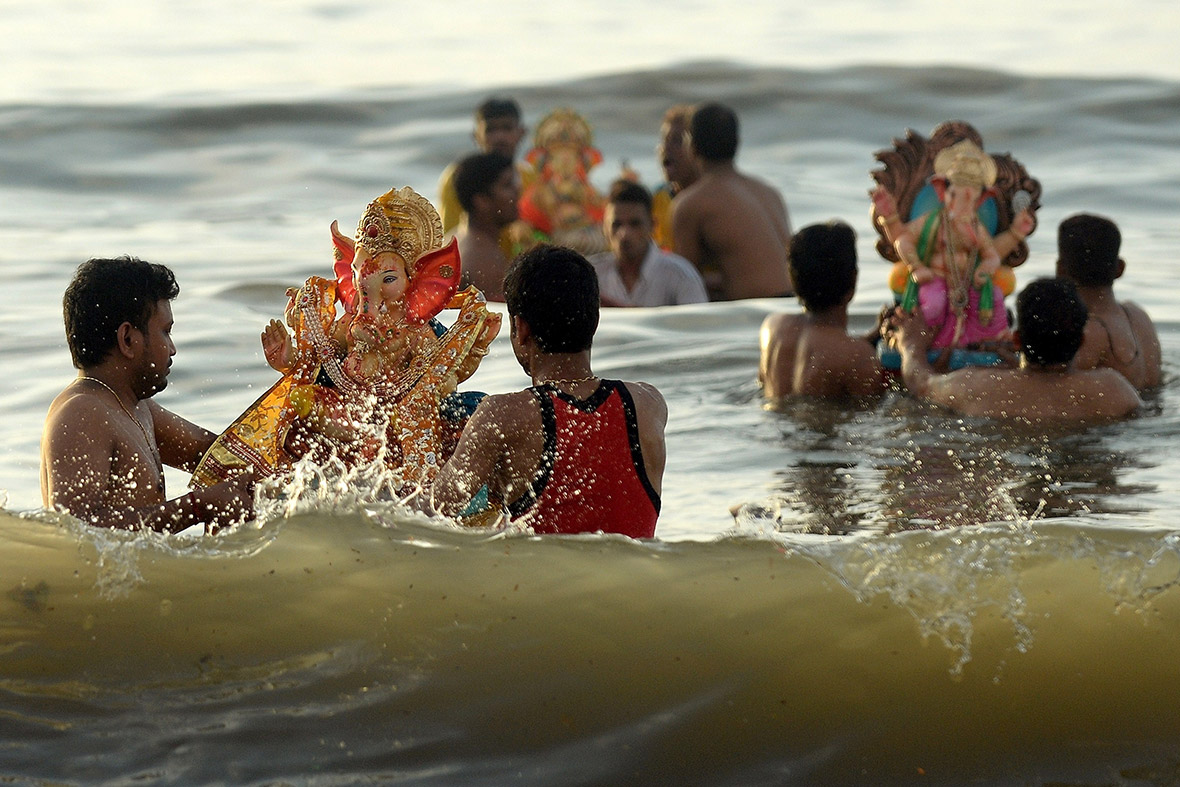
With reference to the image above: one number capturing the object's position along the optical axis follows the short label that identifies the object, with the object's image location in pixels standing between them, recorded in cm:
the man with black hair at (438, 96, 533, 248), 2531
